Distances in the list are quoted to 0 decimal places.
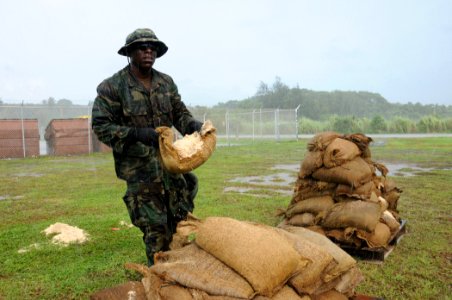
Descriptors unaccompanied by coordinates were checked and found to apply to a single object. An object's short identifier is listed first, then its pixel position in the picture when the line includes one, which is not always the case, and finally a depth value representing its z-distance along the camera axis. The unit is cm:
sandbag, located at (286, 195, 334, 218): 527
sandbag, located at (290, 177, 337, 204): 539
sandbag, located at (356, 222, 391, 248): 479
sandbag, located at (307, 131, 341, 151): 540
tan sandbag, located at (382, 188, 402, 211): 588
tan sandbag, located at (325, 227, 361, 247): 483
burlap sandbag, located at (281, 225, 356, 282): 294
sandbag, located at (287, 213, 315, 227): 531
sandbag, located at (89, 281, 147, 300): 262
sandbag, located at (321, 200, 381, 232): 480
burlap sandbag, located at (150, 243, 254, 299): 244
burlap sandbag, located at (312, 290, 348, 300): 285
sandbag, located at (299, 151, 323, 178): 535
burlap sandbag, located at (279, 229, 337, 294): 272
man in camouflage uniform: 345
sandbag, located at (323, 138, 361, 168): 522
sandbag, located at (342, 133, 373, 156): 550
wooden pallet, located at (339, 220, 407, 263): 466
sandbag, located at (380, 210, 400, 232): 528
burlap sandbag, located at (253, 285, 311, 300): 257
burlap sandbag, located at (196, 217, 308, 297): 247
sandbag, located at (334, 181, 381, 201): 514
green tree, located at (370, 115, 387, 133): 4078
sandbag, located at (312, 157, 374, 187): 513
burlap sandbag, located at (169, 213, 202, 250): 303
